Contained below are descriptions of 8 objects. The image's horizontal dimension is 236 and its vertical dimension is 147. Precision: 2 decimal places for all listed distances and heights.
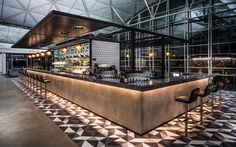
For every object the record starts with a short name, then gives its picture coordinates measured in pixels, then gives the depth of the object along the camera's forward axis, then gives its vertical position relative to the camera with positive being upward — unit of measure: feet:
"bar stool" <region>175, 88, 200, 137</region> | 11.21 -2.04
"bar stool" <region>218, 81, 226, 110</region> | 16.21 -1.59
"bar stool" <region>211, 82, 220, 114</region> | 14.77 -1.67
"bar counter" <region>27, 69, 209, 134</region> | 11.10 -2.34
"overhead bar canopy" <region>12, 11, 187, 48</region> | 13.89 +5.01
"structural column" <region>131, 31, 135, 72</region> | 15.07 +1.75
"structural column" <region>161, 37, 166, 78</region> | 16.38 +0.97
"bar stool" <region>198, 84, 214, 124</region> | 12.70 -1.88
